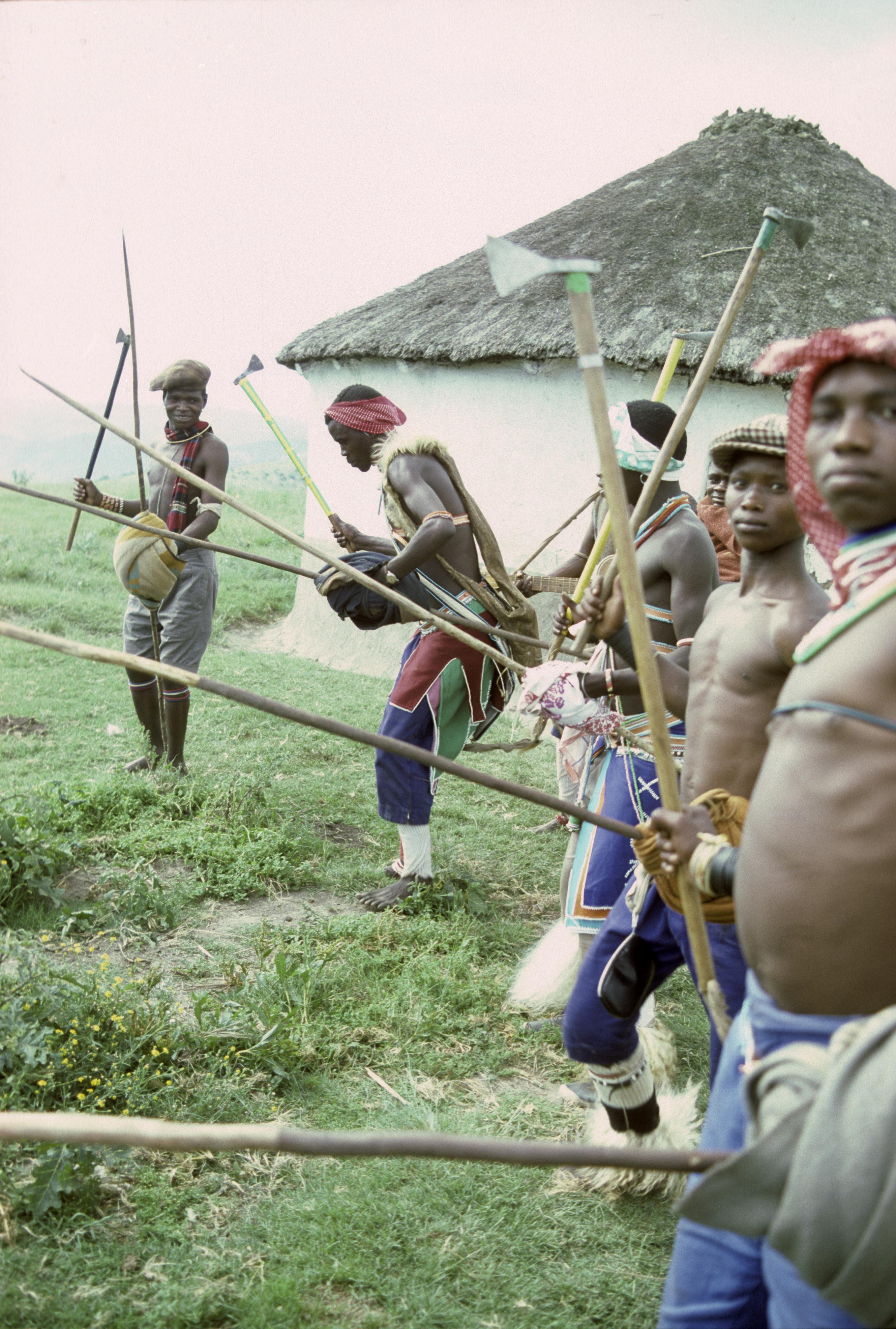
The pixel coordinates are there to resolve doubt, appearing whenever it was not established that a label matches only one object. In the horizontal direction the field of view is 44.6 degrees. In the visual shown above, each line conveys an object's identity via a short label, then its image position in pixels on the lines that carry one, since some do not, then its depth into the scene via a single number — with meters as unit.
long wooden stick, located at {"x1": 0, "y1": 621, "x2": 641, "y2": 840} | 1.81
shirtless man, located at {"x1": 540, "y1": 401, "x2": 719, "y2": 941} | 3.08
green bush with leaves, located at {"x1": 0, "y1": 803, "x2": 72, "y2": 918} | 4.07
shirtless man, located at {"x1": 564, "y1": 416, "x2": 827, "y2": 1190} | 2.23
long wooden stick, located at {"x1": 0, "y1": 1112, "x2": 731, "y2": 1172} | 1.36
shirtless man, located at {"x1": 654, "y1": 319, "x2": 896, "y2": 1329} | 1.51
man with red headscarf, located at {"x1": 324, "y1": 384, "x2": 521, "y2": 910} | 4.39
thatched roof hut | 8.16
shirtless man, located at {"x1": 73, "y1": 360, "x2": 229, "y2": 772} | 5.69
